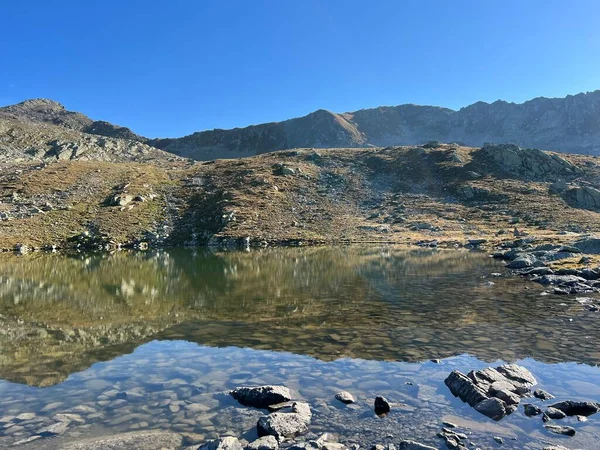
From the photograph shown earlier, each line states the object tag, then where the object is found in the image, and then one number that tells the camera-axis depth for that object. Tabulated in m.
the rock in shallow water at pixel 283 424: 10.20
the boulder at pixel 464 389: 11.91
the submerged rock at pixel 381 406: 11.51
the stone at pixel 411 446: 9.27
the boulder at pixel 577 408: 11.19
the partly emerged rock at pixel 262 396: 12.11
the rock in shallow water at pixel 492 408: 11.07
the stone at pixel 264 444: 9.45
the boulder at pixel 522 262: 41.97
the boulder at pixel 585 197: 97.06
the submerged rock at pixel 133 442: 9.91
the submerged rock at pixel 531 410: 11.12
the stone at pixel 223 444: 9.19
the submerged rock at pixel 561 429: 10.11
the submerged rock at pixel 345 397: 12.17
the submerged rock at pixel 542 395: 12.24
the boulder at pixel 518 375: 13.16
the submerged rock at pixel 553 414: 10.88
